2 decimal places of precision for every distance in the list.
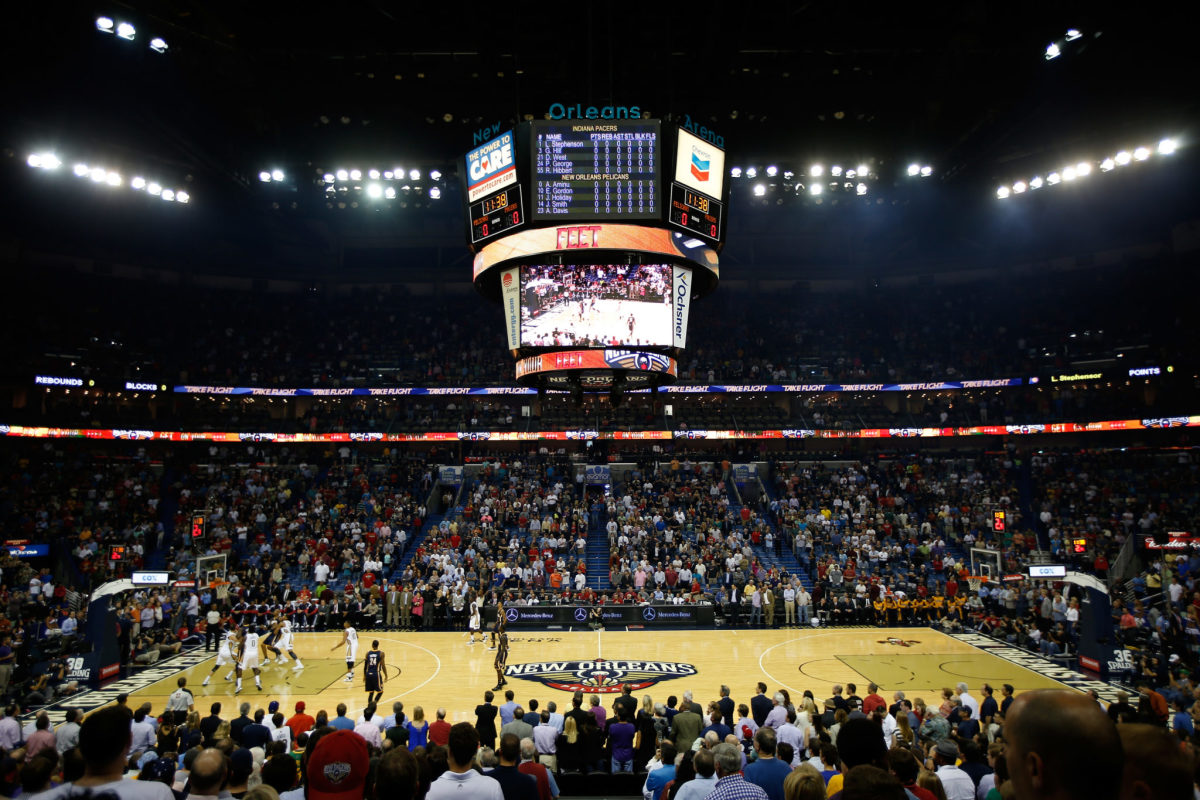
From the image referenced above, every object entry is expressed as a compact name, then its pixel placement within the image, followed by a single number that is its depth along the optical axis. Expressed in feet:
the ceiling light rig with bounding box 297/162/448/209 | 82.28
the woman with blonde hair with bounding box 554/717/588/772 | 33.22
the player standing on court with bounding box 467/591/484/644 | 72.95
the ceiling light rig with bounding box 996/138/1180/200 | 82.53
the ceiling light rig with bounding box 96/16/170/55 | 54.54
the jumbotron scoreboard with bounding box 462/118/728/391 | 45.60
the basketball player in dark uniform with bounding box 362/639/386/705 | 50.01
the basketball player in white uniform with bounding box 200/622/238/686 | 58.64
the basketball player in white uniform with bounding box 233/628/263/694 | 56.80
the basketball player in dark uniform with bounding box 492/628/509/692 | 55.31
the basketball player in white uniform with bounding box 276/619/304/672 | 61.77
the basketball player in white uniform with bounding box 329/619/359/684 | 59.62
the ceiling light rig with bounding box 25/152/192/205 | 77.87
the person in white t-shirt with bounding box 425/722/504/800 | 14.17
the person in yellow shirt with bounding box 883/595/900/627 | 81.25
